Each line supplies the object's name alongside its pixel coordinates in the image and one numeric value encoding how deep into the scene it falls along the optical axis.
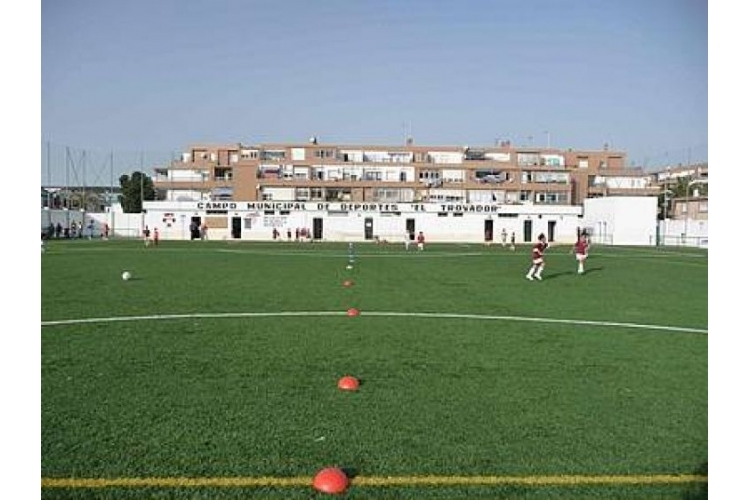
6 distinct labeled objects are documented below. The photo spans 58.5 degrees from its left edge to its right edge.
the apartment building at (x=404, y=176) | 87.46
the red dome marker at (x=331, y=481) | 3.98
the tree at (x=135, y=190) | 102.73
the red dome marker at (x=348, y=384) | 6.57
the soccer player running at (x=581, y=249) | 25.40
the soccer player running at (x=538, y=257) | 21.95
